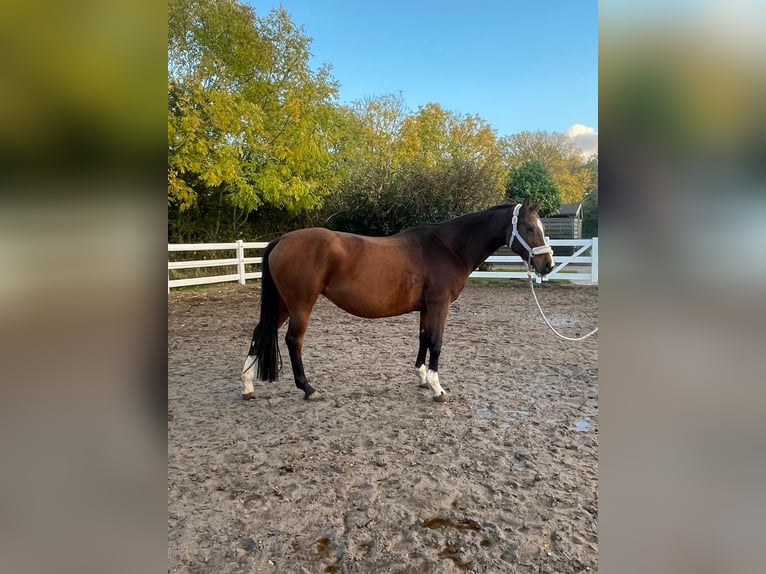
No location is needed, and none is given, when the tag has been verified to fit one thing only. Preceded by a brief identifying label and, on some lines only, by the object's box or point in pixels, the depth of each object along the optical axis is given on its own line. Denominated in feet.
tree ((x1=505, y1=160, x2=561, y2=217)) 45.01
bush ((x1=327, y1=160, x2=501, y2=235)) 40.04
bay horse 11.43
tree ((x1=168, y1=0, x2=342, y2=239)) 27.96
